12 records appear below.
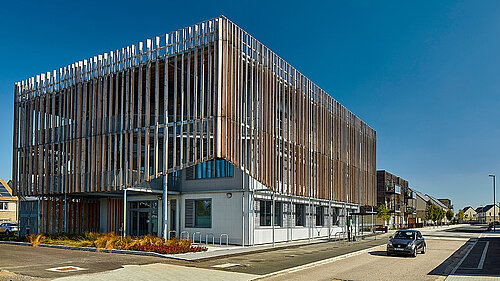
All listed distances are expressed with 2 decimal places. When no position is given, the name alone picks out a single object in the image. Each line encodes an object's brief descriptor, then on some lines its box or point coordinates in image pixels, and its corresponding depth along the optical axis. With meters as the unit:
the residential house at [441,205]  132.76
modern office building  25.64
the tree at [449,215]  127.99
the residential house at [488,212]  176.62
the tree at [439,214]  98.33
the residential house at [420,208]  110.12
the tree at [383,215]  65.15
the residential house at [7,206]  58.28
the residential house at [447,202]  174.79
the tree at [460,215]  159.81
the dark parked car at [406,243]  23.05
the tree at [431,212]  95.36
